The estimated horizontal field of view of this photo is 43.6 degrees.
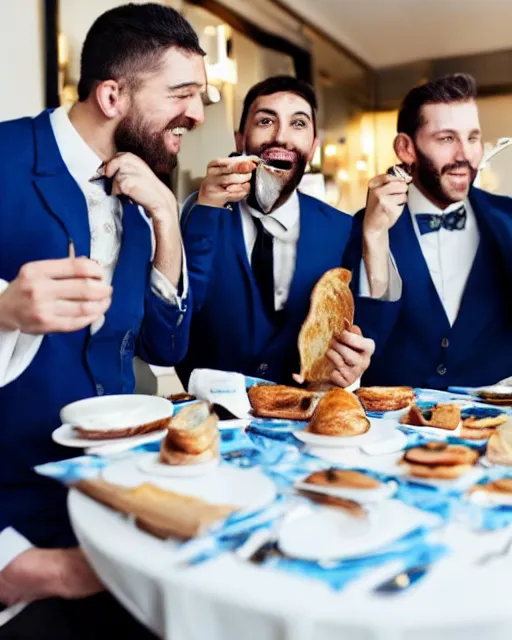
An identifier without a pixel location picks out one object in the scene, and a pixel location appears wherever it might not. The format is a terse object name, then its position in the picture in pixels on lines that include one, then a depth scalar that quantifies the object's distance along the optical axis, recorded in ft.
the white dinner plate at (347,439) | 3.51
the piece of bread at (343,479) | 2.82
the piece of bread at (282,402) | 4.31
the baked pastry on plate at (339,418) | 3.62
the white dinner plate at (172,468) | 3.05
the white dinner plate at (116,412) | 3.65
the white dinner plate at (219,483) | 2.73
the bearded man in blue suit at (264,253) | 6.57
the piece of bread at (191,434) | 3.17
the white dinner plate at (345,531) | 2.27
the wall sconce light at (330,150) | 10.16
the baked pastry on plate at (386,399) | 4.54
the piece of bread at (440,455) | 3.02
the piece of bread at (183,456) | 3.17
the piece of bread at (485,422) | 3.91
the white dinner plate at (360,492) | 2.73
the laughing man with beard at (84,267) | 3.46
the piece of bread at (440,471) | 2.96
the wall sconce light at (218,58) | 8.52
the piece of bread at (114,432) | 3.61
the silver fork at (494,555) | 2.21
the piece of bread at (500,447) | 3.18
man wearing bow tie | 7.00
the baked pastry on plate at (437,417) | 3.95
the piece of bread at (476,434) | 3.75
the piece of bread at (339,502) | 2.59
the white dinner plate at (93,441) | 3.54
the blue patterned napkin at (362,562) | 2.13
